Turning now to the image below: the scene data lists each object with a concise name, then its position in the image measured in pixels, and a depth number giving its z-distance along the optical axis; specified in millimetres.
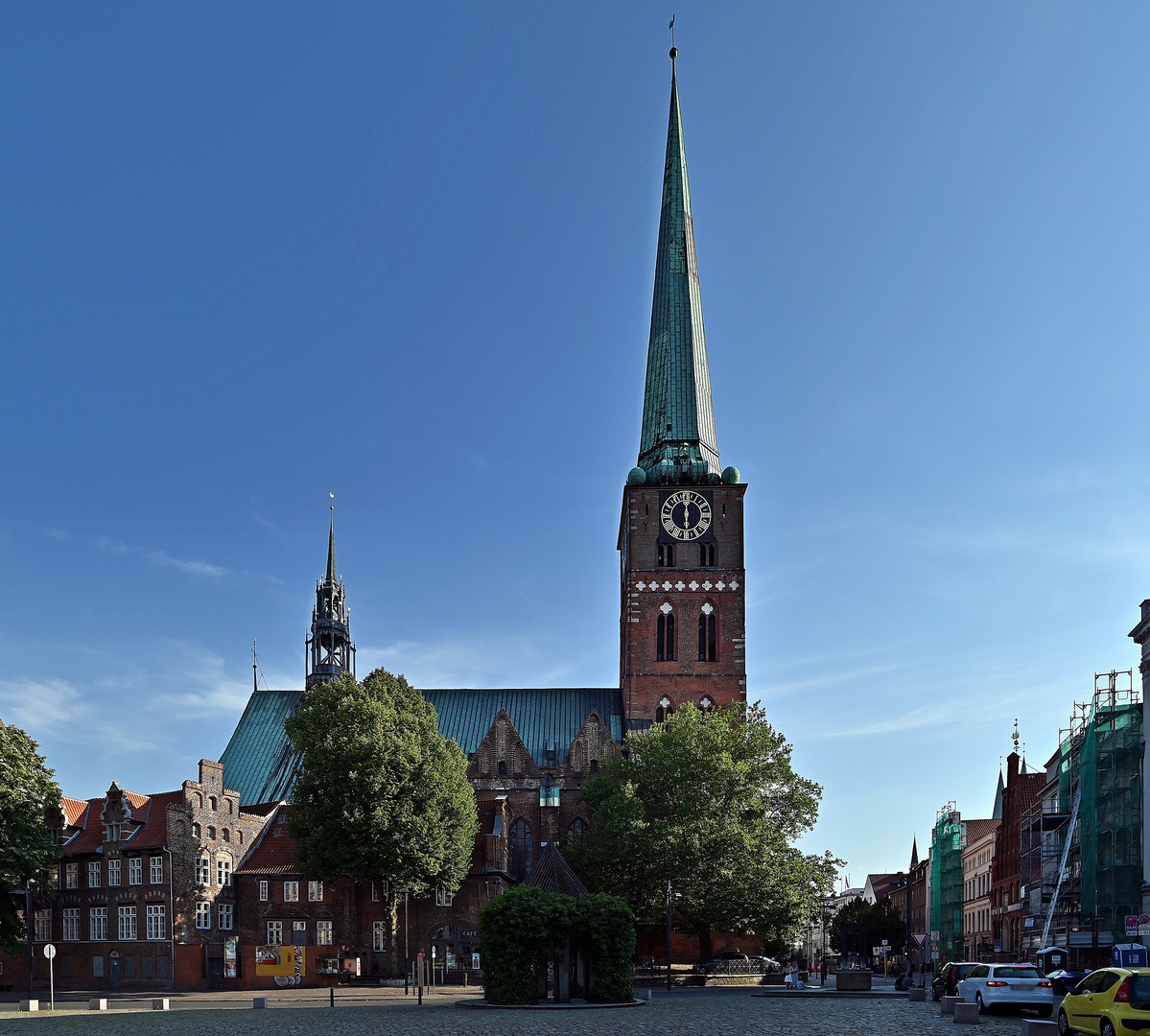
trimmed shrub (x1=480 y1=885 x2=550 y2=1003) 34781
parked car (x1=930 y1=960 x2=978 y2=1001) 36969
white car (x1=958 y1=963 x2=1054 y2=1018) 31031
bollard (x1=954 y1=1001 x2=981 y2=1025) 27234
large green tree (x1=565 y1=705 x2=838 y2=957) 58344
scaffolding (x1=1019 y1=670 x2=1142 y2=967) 48625
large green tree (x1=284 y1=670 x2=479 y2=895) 53906
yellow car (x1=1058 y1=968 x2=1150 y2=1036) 20484
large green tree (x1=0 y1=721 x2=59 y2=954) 54156
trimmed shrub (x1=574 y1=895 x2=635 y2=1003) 35375
